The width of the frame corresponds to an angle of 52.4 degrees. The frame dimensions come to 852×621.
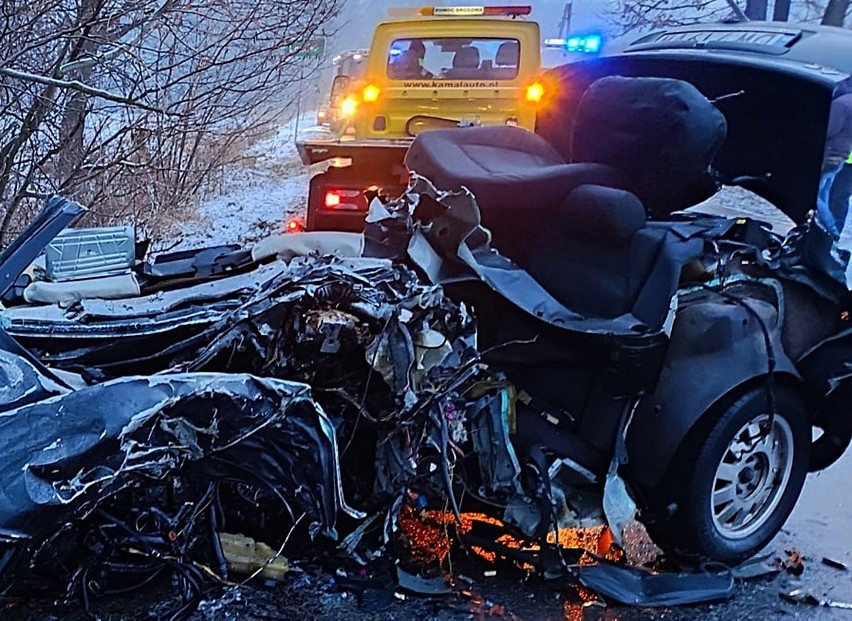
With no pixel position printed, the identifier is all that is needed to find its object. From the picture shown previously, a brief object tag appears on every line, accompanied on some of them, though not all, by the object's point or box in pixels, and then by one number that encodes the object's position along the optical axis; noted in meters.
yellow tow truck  9.75
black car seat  3.49
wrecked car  2.84
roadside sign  8.56
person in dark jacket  3.70
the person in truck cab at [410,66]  9.95
